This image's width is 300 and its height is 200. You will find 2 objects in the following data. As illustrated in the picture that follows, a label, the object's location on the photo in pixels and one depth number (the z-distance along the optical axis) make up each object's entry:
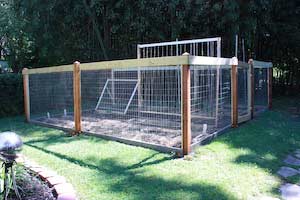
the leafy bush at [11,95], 6.73
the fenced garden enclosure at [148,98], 4.09
